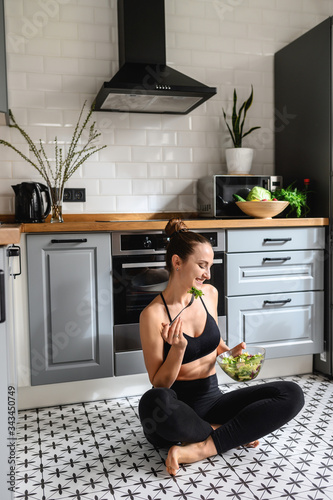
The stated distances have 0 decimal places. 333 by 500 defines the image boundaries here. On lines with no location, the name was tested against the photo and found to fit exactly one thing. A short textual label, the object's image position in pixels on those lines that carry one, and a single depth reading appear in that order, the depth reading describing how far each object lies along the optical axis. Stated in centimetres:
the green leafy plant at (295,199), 282
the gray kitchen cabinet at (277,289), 260
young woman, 175
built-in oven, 241
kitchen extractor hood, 268
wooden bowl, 271
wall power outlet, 293
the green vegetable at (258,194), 286
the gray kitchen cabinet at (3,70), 216
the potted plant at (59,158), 273
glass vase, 271
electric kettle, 254
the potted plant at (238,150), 310
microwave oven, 290
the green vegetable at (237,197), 287
